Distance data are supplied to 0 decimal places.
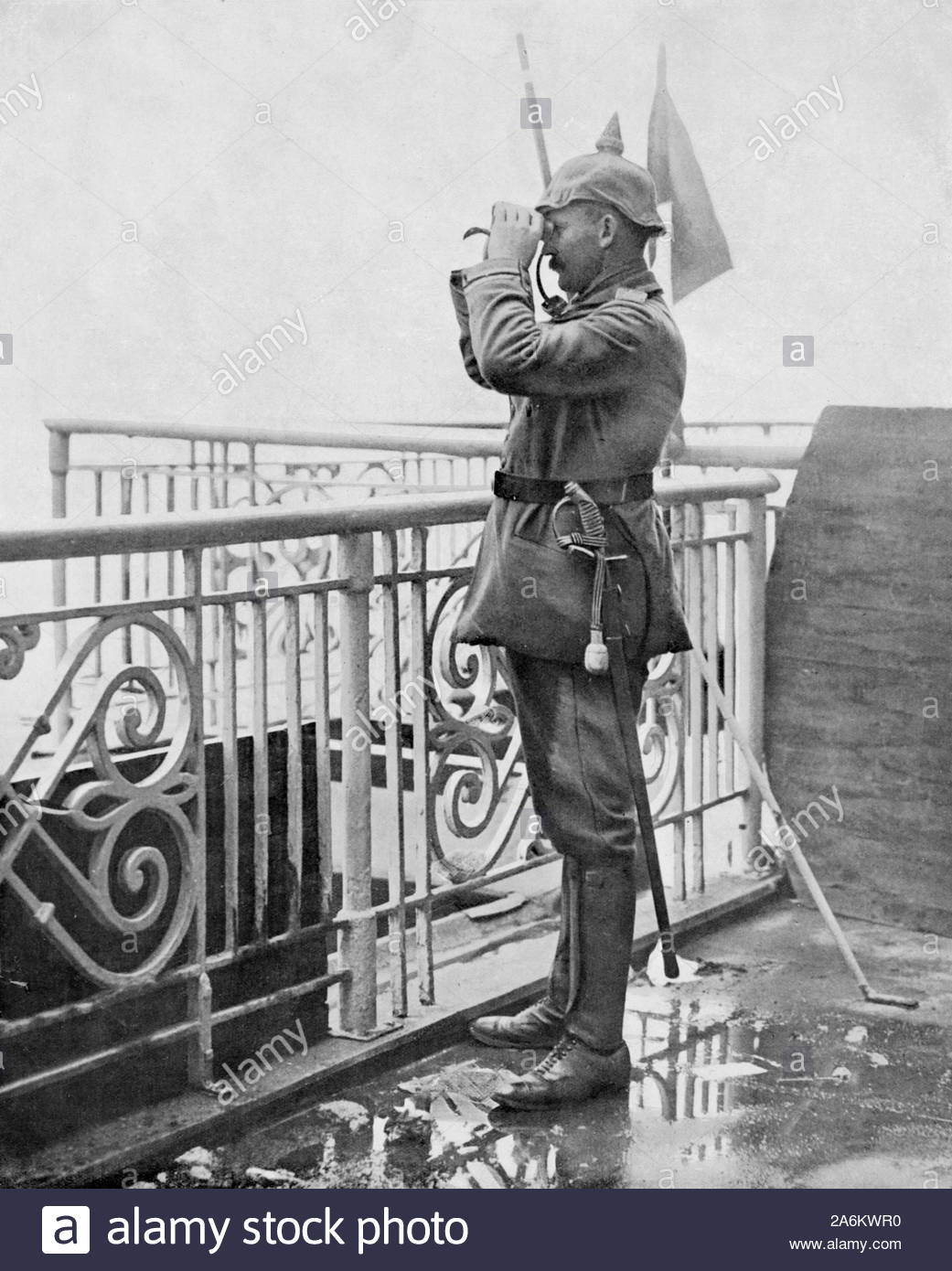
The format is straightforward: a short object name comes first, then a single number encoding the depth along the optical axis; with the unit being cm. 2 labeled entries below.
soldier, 327
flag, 450
